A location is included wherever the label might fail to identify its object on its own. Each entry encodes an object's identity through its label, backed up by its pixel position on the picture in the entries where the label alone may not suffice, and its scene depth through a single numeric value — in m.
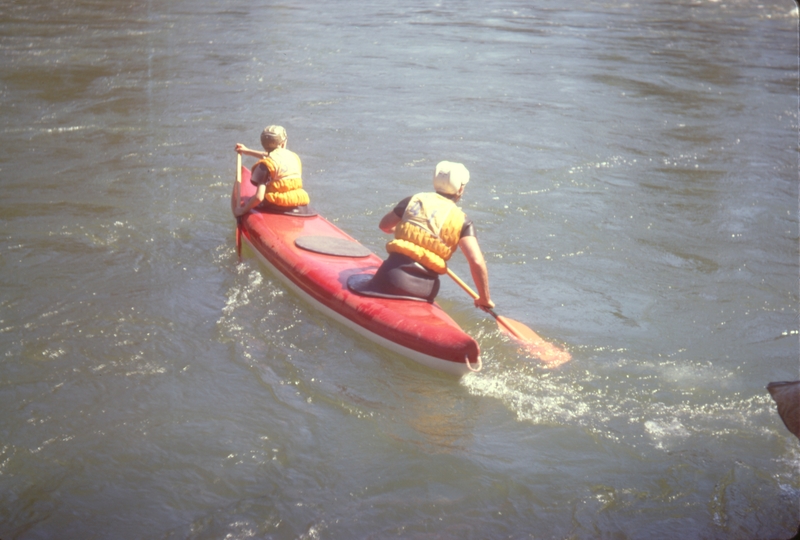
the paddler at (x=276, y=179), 6.64
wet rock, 2.96
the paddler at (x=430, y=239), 5.14
